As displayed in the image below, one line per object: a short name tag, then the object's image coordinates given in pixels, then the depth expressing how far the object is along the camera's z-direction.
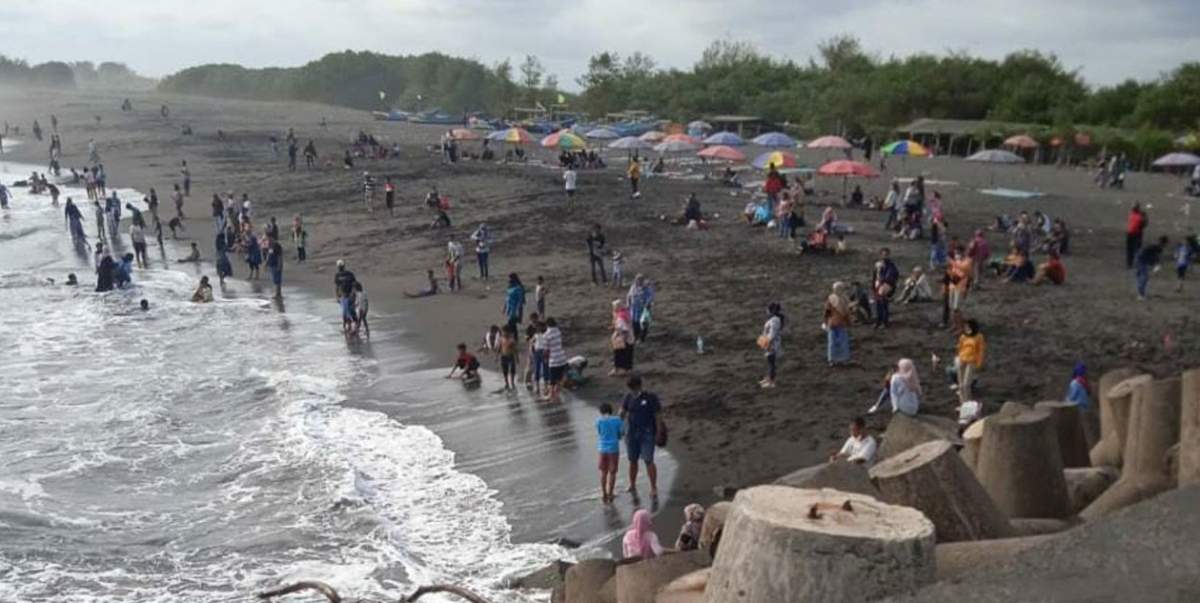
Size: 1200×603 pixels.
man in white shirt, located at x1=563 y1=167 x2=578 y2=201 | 32.16
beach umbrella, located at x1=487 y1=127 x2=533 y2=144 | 42.19
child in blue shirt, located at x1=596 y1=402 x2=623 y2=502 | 11.73
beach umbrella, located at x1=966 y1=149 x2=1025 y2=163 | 33.19
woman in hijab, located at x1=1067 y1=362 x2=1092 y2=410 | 11.93
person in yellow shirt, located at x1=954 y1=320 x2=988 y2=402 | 13.23
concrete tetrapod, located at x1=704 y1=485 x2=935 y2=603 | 4.59
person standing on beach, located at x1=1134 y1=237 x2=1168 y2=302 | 18.66
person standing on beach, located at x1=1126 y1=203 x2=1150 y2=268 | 21.27
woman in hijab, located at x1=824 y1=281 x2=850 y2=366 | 15.30
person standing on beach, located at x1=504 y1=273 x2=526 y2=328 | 18.33
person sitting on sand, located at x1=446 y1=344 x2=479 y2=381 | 16.97
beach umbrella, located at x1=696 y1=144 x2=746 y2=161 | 34.81
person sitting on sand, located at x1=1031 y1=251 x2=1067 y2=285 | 19.73
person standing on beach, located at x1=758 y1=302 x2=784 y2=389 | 14.77
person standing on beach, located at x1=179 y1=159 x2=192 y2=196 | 40.16
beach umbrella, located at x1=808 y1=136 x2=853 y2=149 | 36.00
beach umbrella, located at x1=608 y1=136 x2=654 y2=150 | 39.88
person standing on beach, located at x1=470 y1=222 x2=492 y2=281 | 23.45
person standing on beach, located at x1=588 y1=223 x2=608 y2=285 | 22.22
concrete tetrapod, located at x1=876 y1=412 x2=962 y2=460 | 9.99
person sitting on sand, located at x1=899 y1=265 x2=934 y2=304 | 18.42
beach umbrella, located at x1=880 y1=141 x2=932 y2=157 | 31.91
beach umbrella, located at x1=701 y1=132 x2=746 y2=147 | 38.66
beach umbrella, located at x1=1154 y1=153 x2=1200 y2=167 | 34.34
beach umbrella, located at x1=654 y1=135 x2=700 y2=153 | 37.00
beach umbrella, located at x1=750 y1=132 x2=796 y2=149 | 37.28
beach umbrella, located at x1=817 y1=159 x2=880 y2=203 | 28.06
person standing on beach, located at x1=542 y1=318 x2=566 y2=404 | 15.46
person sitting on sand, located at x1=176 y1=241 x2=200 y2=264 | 29.66
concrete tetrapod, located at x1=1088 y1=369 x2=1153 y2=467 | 10.02
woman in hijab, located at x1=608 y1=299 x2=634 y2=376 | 16.00
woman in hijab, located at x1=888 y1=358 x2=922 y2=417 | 12.02
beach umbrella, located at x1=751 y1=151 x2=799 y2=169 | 31.64
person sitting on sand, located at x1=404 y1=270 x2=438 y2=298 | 23.41
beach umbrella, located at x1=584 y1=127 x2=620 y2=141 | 45.19
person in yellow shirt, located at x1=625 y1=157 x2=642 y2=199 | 33.62
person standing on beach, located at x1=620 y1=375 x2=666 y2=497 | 11.59
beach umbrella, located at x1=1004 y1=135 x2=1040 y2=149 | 40.32
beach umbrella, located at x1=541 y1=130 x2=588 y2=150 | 38.50
